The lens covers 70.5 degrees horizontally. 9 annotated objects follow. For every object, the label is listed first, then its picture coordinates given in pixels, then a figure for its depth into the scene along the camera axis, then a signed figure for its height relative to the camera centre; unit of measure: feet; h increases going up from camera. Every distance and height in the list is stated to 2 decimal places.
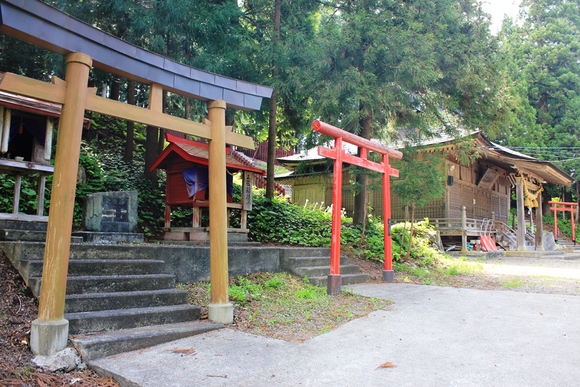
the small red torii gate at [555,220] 81.66 +5.19
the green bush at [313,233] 32.30 +0.57
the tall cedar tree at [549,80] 95.14 +40.12
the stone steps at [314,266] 23.58 -1.62
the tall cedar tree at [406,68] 30.78 +13.82
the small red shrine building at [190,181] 24.31 +3.39
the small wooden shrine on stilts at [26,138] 19.81 +5.03
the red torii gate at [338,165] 21.75 +4.56
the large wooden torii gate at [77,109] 10.94 +3.95
